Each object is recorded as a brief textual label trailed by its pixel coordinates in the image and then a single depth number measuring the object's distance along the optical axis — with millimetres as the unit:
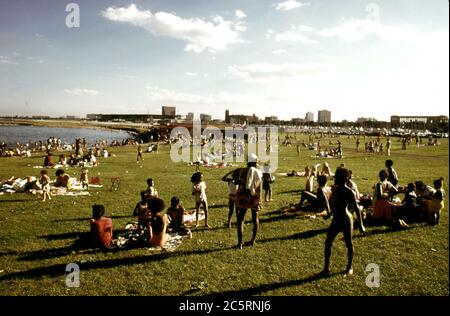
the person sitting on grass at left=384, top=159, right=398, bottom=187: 13477
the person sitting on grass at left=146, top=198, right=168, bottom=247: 8586
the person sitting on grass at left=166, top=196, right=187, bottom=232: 9936
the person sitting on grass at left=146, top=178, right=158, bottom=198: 10945
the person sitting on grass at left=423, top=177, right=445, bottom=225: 10461
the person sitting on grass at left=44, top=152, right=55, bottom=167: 24938
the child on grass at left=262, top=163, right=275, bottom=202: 13531
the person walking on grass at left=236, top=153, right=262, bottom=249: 8414
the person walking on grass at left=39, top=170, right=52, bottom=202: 14125
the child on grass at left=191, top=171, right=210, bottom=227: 10406
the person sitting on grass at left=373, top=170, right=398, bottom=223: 10773
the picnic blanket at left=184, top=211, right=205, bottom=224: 11156
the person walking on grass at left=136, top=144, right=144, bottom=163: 30053
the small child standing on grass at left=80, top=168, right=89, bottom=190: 16594
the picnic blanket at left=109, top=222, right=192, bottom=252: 8664
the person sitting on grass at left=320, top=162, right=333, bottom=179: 17625
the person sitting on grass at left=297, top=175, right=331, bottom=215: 11430
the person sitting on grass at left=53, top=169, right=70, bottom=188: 16328
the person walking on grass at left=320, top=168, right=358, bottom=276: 6887
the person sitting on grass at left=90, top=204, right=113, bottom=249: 8523
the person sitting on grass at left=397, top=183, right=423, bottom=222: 10945
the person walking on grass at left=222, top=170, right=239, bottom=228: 10131
